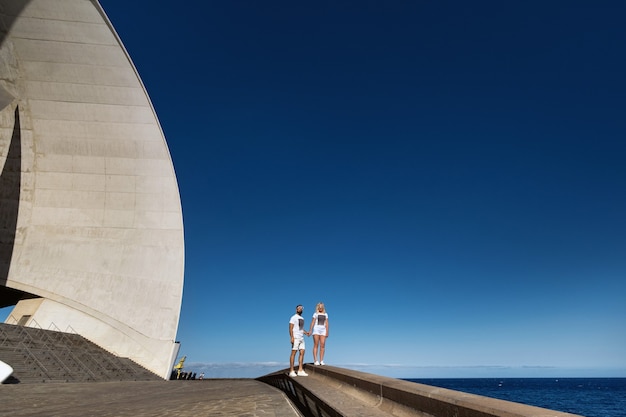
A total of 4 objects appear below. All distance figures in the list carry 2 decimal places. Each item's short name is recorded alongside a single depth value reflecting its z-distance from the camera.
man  6.97
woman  7.59
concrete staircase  9.90
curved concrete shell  16.59
